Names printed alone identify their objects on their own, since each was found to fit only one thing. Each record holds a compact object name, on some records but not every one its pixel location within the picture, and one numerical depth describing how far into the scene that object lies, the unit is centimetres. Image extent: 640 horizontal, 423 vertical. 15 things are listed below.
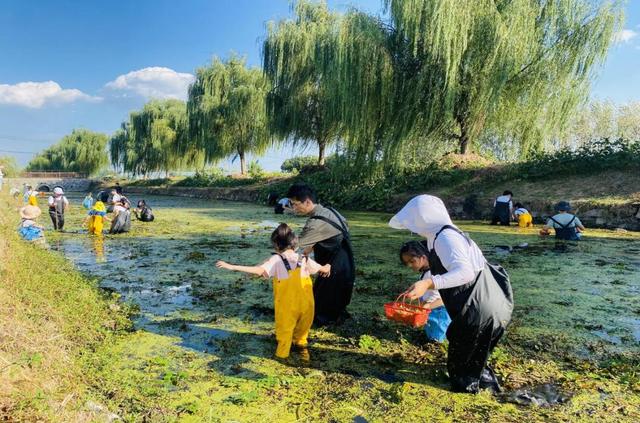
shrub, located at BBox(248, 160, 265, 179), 3480
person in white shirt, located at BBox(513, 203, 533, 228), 1366
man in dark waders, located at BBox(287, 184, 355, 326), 446
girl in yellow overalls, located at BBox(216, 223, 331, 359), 395
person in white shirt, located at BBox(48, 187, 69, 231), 1187
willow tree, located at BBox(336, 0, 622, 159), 1602
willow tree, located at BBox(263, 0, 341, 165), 2538
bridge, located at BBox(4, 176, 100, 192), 5096
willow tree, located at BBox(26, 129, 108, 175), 6159
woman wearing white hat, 307
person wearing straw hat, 928
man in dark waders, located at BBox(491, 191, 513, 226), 1391
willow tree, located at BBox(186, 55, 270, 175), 3122
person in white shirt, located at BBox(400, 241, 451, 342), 382
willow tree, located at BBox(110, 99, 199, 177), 4009
